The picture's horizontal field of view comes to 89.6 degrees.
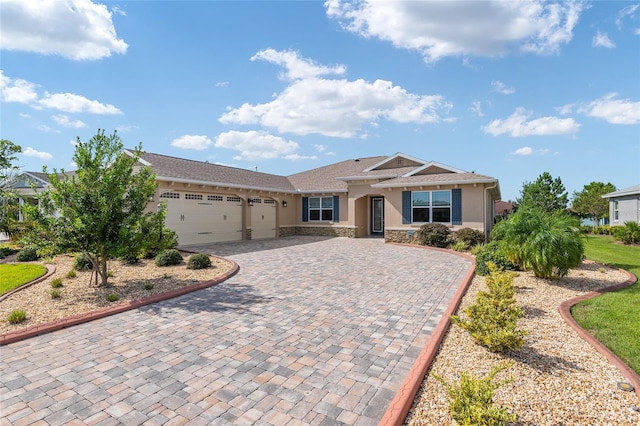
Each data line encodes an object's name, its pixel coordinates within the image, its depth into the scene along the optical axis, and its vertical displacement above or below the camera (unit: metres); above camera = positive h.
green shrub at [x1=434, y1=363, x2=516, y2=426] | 2.68 -1.70
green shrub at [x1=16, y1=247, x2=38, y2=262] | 12.19 -1.74
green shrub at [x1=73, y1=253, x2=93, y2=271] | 9.76 -1.64
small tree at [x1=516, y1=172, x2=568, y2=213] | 29.43 +1.75
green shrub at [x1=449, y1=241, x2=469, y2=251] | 14.53 -1.59
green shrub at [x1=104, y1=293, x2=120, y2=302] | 6.87 -1.88
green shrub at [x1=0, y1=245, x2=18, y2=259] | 13.39 -1.76
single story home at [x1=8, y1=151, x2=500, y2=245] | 15.95 +0.65
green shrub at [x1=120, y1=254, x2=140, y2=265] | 10.70 -1.70
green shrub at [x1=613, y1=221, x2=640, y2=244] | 18.06 -1.23
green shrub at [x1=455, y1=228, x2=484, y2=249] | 15.03 -1.20
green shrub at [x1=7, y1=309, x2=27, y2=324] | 5.55 -1.86
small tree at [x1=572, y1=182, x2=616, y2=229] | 36.62 +0.72
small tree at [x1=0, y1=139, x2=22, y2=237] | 15.34 +1.97
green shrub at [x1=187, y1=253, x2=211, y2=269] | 10.17 -1.63
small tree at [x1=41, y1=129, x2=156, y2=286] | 7.29 +0.18
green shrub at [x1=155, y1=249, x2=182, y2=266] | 10.54 -1.57
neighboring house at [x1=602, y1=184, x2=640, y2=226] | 22.67 +0.50
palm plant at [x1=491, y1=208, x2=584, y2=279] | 8.20 -0.78
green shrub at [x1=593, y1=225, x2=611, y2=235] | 24.80 -1.45
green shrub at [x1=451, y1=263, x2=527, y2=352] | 4.42 -1.61
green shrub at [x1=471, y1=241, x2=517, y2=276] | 9.68 -1.49
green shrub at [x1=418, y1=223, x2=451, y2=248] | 15.62 -1.16
